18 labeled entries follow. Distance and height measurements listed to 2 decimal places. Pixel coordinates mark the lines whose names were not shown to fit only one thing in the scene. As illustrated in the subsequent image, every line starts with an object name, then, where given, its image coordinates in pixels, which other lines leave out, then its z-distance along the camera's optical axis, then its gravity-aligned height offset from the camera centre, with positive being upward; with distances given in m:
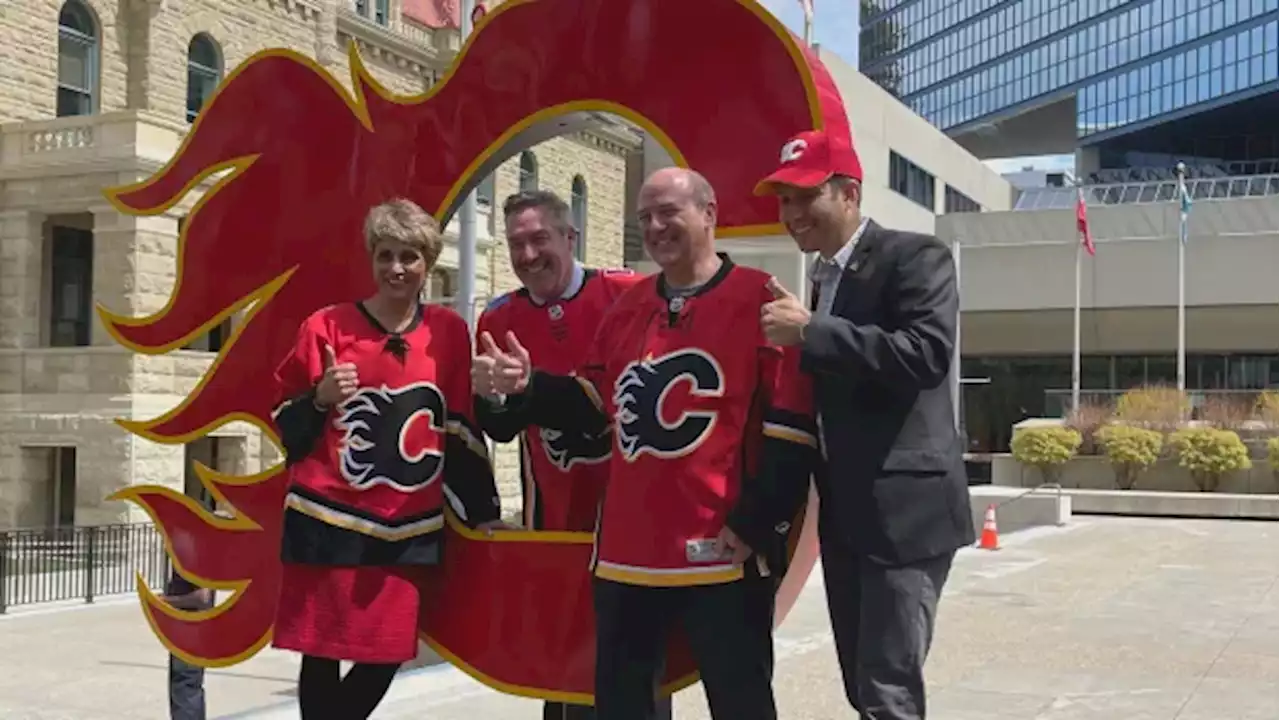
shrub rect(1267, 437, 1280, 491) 23.56 -1.11
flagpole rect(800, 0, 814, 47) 15.31 +4.37
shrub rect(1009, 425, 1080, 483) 25.59 -1.14
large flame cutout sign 4.21 +0.73
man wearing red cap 3.20 -0.09
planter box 24.38 -1.66
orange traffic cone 17.20 -1.94
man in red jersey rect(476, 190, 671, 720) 4.20 +0.20
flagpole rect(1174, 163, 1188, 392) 36.29 +3.92
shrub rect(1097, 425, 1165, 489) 24.84 -1.10
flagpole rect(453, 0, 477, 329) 9.71 +0.94
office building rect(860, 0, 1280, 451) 44.50 +11.18
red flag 37.00 +4.75
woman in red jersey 4.05 -0.29
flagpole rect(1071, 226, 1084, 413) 31.86 +1.73
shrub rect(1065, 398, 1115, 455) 26.58 -0.63
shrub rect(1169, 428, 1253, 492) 24.12 -1.15
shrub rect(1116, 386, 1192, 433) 26.53 -0.36
